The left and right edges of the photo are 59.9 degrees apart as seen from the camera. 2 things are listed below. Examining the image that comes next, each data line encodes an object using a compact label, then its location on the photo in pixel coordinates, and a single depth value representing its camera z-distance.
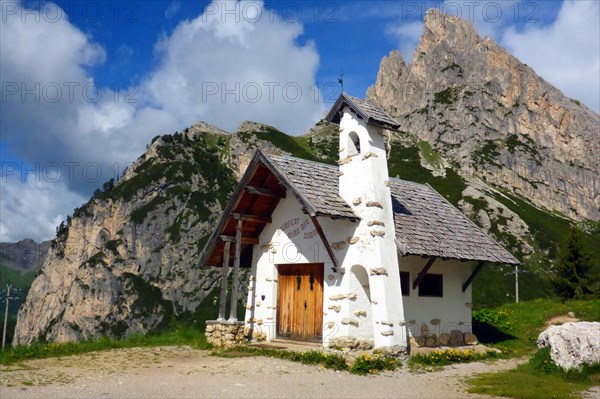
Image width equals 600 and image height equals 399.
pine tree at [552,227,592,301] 29.14
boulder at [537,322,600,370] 11.21
